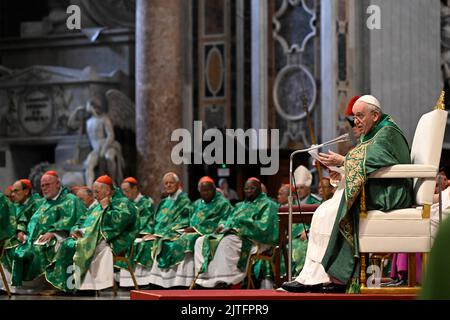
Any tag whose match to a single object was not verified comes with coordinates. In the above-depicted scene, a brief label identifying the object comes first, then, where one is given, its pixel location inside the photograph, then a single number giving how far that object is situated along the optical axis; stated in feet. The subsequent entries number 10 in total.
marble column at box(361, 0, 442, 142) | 80.28
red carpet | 35.32
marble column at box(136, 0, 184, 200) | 87.76
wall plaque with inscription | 106.83
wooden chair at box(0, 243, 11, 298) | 63.98
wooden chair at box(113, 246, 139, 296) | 65.00
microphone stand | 39.99
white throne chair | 38.73
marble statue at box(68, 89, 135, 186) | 97.55
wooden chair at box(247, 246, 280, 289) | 66.80
